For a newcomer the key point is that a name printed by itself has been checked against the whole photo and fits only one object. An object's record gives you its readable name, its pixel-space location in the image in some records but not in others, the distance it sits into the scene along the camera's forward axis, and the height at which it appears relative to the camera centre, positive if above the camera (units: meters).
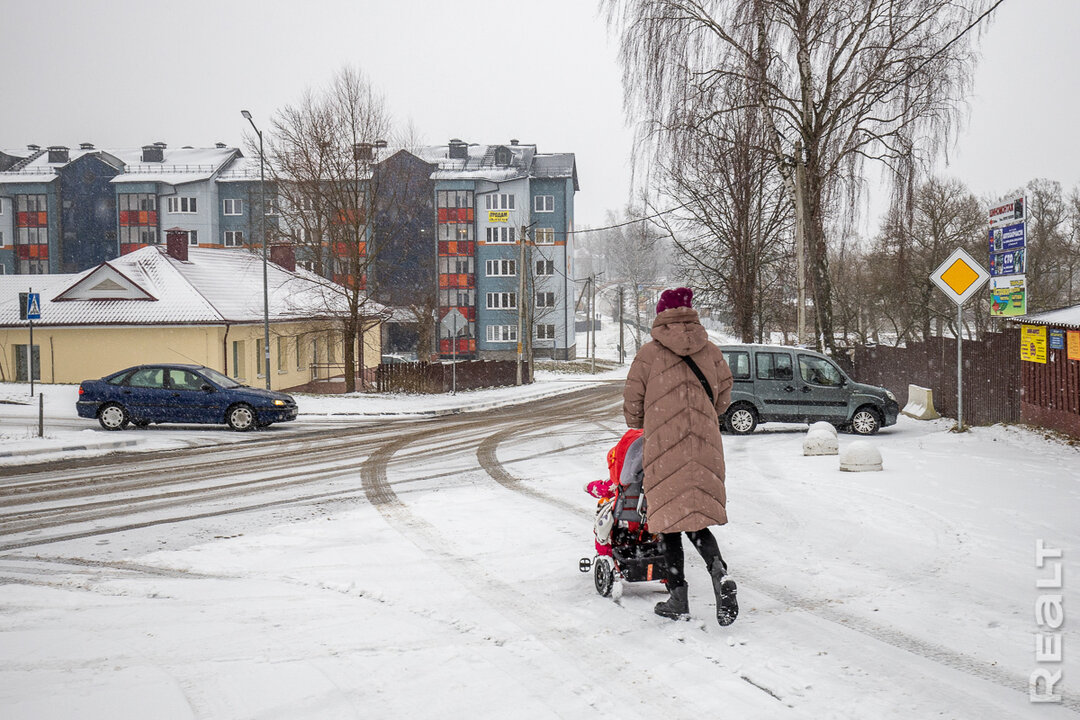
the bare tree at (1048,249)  43.47 +4.05
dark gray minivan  17.31 -1.36
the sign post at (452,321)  30.44 +0.36
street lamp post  28.06 +0.60
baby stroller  5.72 -1.41
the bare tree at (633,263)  82.06 +7.13
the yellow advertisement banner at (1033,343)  14.73 -0.31
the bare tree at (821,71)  17.00 +5.27
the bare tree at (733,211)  18.48 +3.90
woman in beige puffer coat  5.10 -0.65
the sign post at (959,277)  13.59 +0.79
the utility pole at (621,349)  70.84 -1.68
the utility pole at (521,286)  36.69 +1.93
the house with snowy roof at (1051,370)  13.54 -0.75
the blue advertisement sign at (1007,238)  15.44 +1.63
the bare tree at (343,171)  31.03 +6.01
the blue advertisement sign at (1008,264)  15.59 +1.16
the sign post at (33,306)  22.59 +0.77
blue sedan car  18.81 -1.48
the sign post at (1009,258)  15.46 +1.27
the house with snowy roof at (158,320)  31.77 +0.50
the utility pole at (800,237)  19.30 +2.13
